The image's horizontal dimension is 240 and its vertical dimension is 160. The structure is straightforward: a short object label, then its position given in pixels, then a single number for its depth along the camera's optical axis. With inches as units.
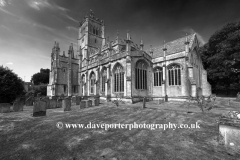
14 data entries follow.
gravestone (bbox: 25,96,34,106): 612.8
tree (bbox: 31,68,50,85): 2191.2
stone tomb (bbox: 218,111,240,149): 141.2
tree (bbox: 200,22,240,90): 824.9
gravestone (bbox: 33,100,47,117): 333.4
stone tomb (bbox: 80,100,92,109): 483.2
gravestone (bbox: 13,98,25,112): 421.7
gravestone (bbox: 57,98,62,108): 556.4
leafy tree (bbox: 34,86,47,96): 1403.5
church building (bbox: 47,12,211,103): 696.4
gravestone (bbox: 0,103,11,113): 397.5
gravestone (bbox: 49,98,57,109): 523.8
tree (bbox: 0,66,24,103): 528.1
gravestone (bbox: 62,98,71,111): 423.5
